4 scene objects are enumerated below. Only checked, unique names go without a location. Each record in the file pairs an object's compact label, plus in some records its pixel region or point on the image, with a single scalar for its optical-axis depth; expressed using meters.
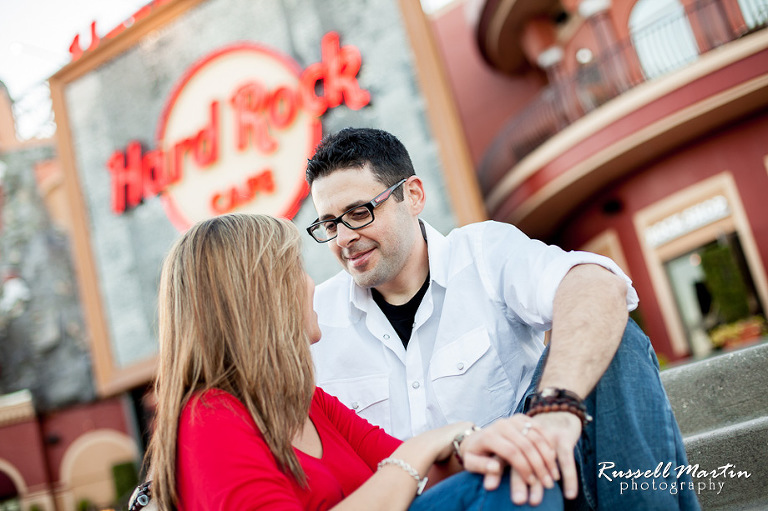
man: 1.65
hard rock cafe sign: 8.84
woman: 1.37
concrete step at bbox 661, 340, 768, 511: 2.18
